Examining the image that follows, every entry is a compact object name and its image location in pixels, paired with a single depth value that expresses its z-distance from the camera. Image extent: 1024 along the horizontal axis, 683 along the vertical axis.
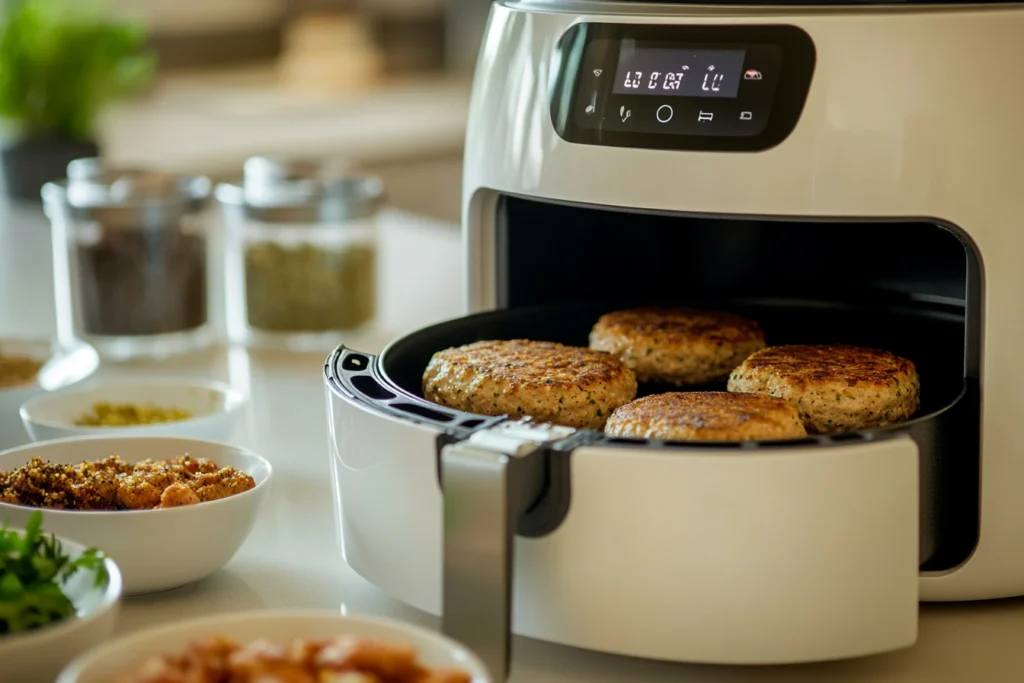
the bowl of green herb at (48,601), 0.70
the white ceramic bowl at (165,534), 0.86
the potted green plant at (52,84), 2.25
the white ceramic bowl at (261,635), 0.65
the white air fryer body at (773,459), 0.73
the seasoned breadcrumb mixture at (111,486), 0.91
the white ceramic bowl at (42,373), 1.22
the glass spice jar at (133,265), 1.53
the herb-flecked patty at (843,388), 0.92
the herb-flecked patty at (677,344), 1.07
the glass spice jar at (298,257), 1.56
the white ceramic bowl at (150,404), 1.13
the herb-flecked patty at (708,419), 0.81
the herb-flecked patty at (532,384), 0.93
